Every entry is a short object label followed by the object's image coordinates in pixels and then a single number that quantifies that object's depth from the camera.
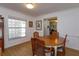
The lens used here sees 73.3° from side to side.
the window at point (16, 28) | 2.61
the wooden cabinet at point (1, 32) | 2.02
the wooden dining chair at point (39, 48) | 1.26
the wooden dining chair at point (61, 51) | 1.56
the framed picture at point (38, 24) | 3.75
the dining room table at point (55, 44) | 1.40
